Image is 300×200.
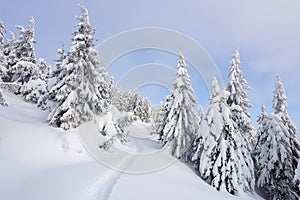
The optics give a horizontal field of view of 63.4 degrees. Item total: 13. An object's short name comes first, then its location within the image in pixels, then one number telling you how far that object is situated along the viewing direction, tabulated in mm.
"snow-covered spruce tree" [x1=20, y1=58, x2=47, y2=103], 34125
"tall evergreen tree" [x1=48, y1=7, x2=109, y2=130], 20938
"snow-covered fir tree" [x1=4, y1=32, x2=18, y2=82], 38188
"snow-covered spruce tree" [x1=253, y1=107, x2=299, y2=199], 26094
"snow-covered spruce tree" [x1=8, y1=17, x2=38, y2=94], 35750
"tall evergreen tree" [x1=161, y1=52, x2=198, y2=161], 26742
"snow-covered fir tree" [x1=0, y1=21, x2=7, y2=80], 15544
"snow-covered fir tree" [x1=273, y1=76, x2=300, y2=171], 27675
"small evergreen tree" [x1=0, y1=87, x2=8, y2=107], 14216
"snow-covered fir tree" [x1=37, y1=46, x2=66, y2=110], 22859
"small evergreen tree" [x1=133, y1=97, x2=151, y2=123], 90062
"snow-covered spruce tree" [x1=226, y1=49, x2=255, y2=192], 24688
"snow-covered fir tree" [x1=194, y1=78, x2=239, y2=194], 21906
